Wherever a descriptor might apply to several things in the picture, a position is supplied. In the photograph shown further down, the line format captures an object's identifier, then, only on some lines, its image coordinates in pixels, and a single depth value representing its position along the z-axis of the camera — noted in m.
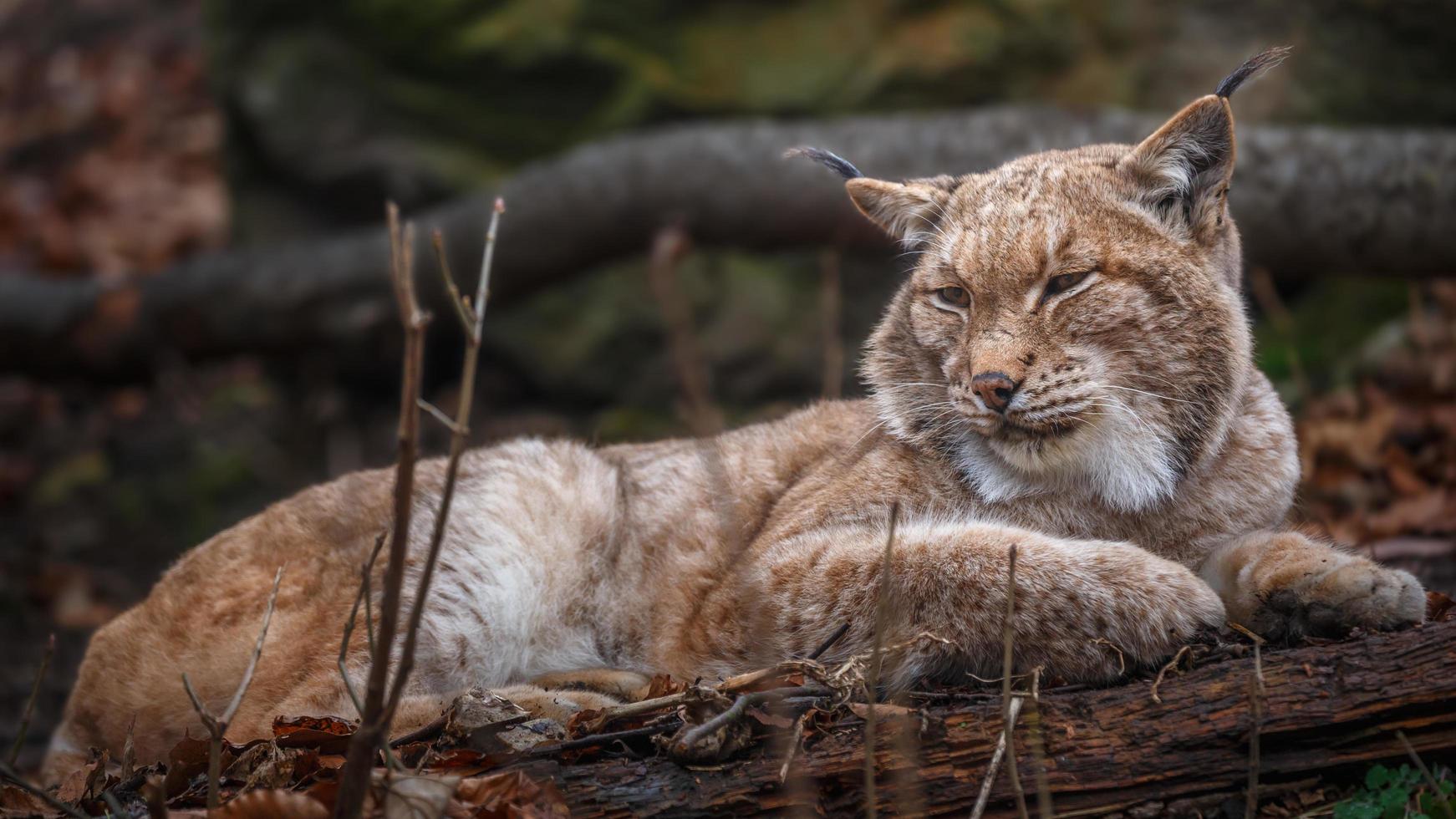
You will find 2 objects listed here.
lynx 7.29
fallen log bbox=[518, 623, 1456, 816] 6.17
